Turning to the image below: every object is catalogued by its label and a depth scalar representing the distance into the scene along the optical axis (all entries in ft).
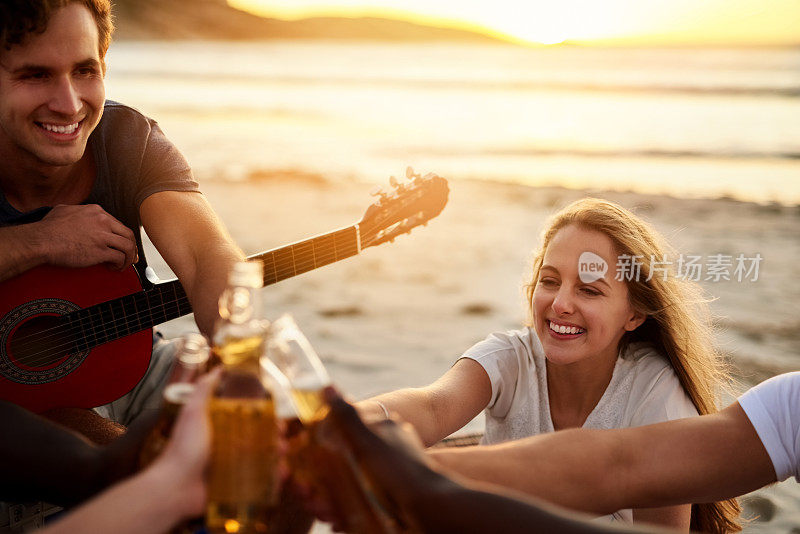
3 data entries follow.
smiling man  8.58
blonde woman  8.74
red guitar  8.87
